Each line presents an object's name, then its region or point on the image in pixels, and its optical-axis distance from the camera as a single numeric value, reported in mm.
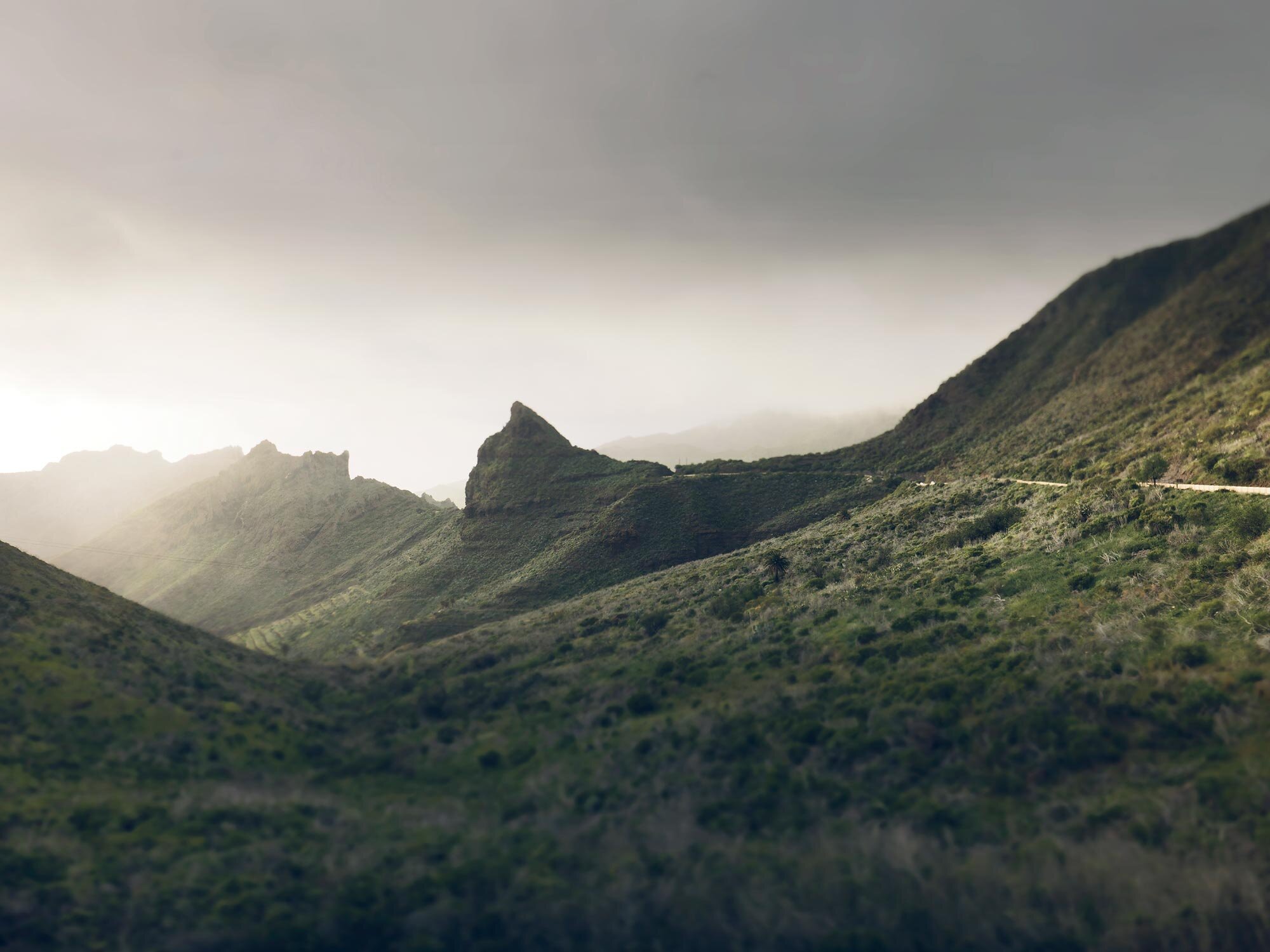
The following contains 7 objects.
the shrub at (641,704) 26188
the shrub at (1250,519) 26000
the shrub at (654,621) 38009
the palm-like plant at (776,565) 46125
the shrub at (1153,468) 39688
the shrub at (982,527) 41219
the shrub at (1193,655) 19781
